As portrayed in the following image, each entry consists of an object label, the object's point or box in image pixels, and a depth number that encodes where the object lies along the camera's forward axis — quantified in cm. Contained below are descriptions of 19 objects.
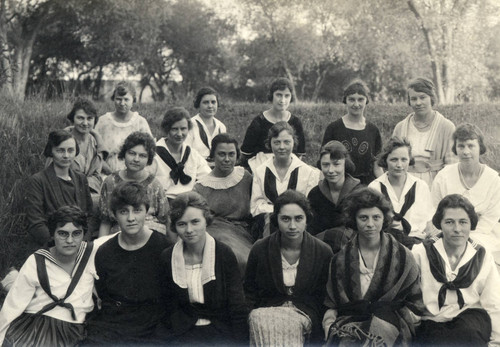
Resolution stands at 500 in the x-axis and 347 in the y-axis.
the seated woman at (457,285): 384
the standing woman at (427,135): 565
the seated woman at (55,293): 387
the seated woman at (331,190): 498
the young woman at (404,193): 488
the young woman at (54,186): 489
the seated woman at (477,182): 492
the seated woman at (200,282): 396
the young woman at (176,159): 569
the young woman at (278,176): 531
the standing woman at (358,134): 590
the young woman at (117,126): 623
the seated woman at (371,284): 378
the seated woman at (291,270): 402
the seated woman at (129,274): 407
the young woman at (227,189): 532
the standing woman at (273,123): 627
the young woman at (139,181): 494
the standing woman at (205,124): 661
